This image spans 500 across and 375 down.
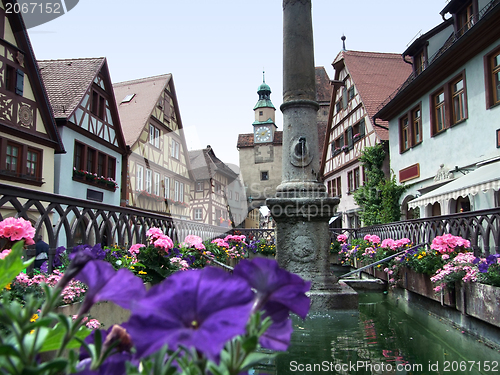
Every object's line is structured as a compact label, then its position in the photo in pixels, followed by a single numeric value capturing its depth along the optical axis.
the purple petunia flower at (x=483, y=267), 4.29
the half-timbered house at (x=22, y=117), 12.17
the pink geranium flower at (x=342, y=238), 12.15
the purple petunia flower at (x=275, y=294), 0.51
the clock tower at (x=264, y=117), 53.79
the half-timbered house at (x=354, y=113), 20.42
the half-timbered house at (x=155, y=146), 20.28
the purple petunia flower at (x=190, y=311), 0.40
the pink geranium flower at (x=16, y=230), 2.67
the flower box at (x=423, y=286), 4.94
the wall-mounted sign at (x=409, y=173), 15.24
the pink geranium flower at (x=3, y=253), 2.39
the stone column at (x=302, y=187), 5.16
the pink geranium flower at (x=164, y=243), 4.71
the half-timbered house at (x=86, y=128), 15.00
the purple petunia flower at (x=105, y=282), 0.48
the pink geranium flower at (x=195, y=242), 6.53
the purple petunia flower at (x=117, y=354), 0.49
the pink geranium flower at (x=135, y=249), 4.77
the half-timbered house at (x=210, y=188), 31.22
